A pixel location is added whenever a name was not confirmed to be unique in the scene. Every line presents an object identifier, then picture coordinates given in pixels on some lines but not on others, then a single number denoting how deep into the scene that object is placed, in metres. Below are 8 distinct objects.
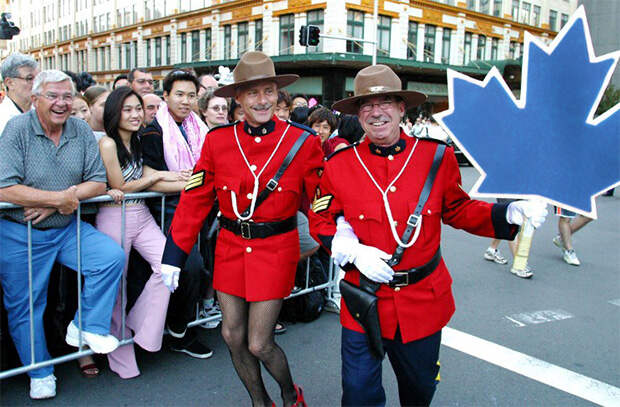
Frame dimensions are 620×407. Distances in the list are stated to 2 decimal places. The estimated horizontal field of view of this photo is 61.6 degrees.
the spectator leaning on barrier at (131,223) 3.60
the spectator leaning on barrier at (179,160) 3.74
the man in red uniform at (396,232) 2.48
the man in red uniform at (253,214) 2.88
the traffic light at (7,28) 14.49
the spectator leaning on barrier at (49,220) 3.17
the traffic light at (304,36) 19.42
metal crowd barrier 3.20
